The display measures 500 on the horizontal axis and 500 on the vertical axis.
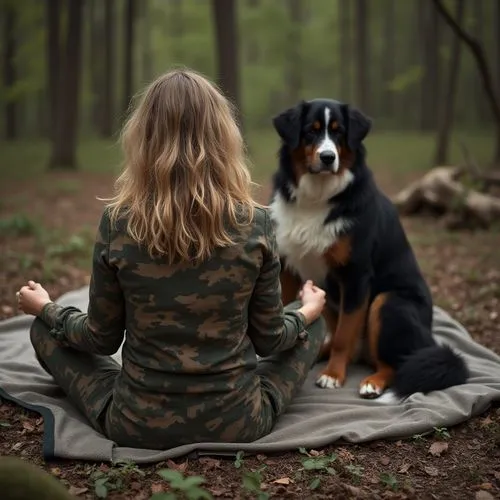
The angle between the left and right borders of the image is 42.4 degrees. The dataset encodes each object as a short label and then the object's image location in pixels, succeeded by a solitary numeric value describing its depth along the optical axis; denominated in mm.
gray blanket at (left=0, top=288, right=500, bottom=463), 3096
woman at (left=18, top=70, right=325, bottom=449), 2770
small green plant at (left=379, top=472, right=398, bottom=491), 2846
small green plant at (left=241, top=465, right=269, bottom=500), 2513
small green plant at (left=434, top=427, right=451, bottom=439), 3435
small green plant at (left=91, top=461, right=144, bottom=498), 2701
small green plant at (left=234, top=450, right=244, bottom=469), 3012
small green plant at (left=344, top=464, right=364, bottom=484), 2938
